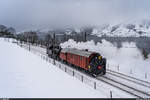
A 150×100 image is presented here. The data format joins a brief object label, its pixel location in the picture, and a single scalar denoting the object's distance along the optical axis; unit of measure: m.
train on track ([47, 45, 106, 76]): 19.94
